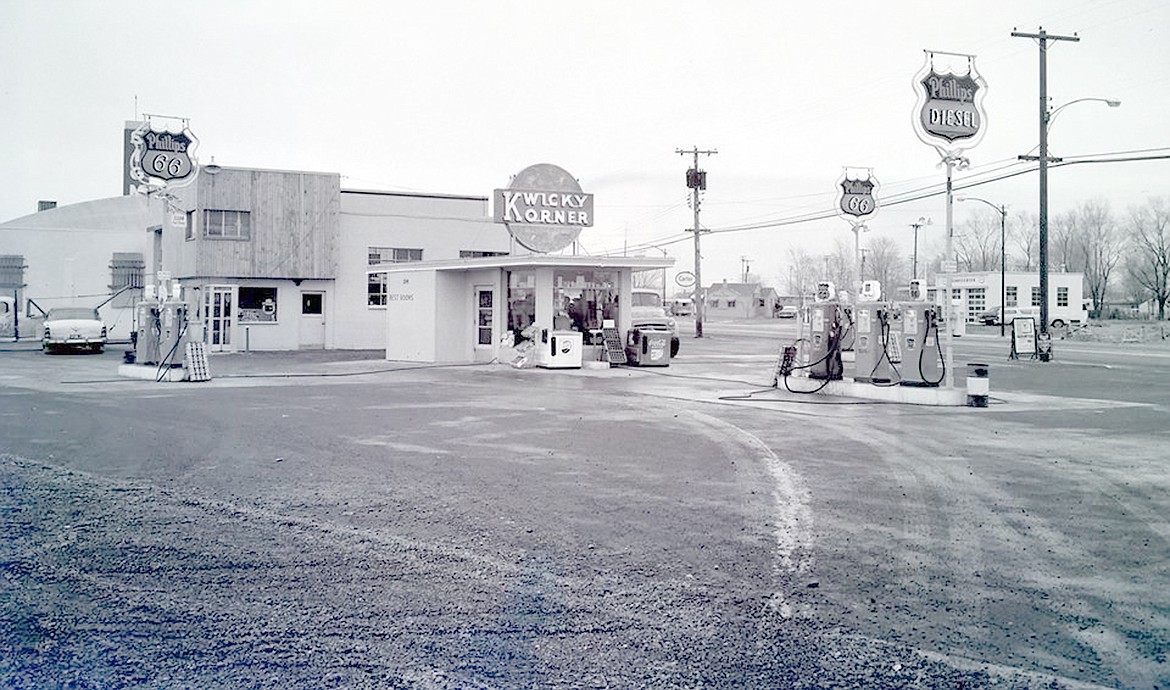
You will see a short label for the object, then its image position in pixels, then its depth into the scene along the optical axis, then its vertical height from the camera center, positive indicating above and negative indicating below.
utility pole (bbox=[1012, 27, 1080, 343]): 33.47 +6.19
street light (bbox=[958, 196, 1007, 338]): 58.78 +2.69
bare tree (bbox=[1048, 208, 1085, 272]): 91.00 +8.06
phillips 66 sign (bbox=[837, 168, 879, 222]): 21.33 +2.92
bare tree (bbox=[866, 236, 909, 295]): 108.56 +7.31
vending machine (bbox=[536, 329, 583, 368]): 26.73 -0.68
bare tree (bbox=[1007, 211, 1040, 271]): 93.75 +7.64
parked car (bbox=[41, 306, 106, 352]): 34.22 -0.20
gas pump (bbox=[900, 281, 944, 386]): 17.97 -0.38
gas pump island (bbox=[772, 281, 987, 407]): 17.97 -0.55
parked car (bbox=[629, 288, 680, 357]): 33.72 +0.60
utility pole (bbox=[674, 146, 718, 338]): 52.62 +7.48
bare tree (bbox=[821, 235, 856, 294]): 112.44 +7.10
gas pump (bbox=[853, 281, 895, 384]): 18.89 -0.24
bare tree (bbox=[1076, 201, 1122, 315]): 88.94 +6.95
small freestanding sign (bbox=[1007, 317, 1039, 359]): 31.88 -0.43
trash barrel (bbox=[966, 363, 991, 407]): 16.95 -1.10
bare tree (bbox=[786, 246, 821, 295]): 122.81 +7.21
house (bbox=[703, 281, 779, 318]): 102.88 +2.72
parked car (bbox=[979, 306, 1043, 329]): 60.53 +0.69
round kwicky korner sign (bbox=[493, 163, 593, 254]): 27.73 +3.51
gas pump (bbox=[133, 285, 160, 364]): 24.03 -0.11
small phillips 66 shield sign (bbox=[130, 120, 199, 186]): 23.67 +4.33
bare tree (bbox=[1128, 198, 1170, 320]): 80.25 +5.85
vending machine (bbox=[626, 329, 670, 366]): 27.70 -0.66
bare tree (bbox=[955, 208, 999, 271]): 99.50 +7.44
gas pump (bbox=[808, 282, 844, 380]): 20.08 -0.22
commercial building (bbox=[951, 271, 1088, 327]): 63.33 +2.31
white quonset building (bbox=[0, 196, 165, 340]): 49.41 +3.10
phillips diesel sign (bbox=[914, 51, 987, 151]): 18.19 +4.21
